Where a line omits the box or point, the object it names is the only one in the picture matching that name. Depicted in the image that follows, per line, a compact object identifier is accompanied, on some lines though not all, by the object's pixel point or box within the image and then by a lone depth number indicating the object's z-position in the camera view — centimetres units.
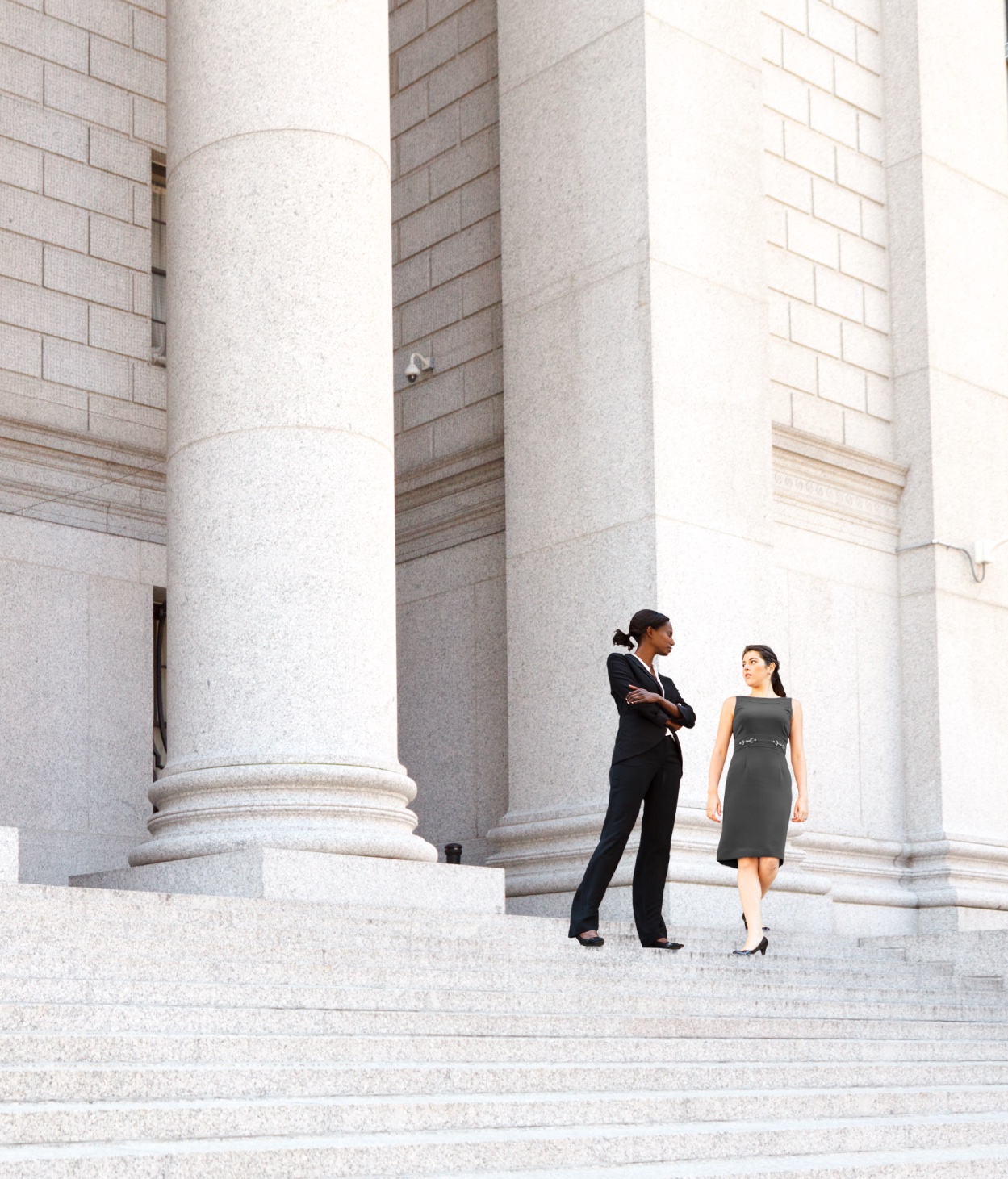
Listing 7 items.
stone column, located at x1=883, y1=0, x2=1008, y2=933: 1634
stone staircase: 546
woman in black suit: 980
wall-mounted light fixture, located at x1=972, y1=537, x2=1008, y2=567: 1692
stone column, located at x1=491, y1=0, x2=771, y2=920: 1387
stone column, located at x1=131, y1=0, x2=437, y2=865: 1052
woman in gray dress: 1052
